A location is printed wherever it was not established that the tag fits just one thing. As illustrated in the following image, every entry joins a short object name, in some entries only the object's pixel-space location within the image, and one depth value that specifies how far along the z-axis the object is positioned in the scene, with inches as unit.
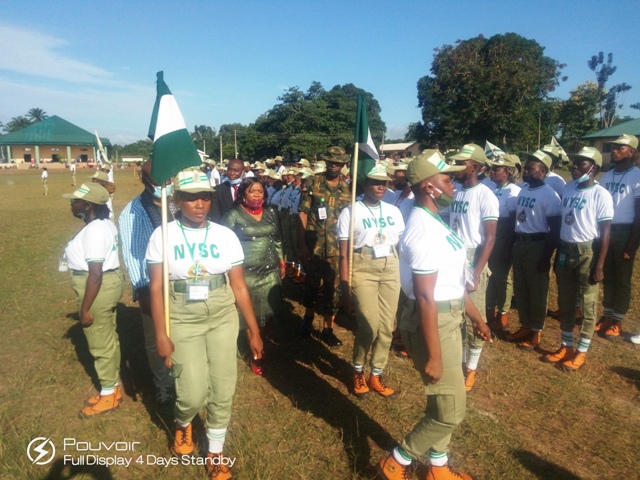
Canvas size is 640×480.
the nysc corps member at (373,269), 166.1
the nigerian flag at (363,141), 184.1
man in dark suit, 240.7
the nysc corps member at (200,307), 121.0
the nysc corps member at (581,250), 190.6
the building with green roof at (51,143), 2615.7
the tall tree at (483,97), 1168.8
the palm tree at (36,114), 4338.1
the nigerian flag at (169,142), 126.4
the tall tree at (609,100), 2430.7
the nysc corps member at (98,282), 148.7
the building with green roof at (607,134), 1494.8
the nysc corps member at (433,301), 104.8
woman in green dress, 186.1
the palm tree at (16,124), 3895.2
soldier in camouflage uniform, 225.0
